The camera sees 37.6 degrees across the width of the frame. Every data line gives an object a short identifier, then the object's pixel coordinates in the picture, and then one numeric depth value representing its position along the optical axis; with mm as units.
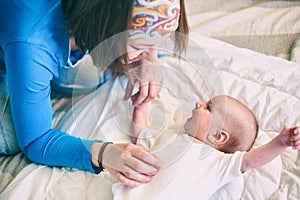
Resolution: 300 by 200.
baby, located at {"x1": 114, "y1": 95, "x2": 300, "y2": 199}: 828
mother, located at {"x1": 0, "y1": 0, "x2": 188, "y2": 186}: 780
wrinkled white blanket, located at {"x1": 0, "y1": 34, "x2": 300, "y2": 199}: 888
